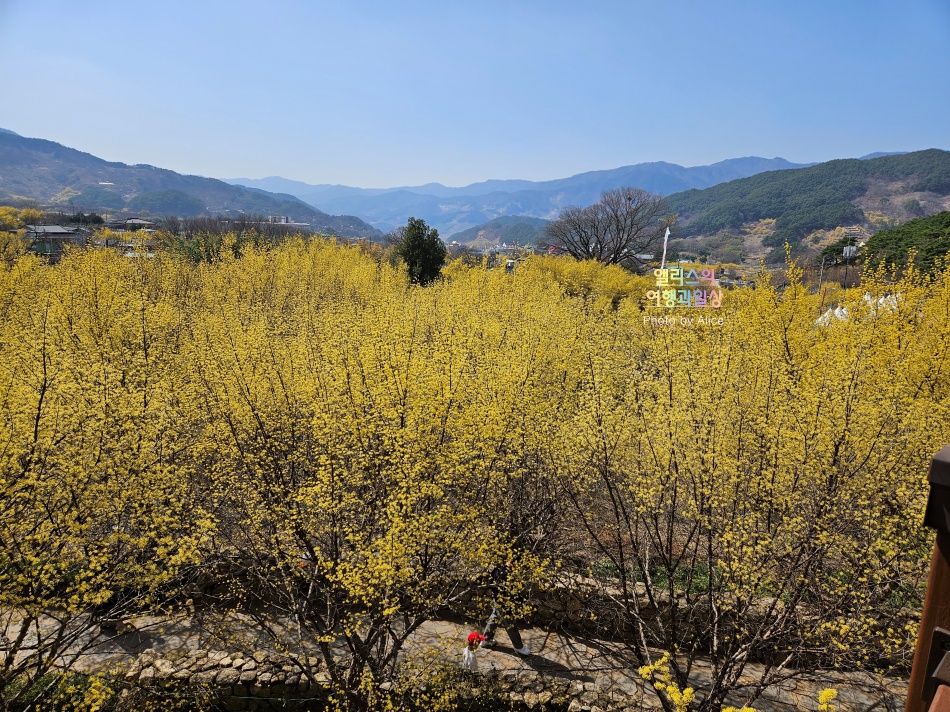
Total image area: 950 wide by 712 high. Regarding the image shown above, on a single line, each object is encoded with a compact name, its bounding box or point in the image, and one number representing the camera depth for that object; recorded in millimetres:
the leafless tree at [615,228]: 43000
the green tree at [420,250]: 29978
